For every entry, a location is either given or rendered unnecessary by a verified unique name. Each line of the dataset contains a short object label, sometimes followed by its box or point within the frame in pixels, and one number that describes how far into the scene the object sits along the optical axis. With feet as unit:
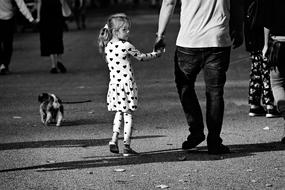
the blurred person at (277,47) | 34.91
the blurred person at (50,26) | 67.39
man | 32.32
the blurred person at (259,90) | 41.85
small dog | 40.70
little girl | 32.73
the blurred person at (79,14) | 127.65
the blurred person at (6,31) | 66.39
